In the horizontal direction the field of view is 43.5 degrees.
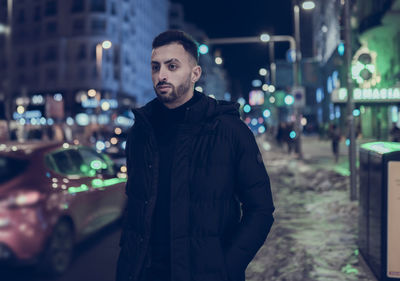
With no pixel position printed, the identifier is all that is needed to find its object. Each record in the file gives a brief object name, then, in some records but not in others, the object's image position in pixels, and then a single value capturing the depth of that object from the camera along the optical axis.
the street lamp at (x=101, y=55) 66.36
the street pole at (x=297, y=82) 24.86
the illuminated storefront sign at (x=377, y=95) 12.97
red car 5.44
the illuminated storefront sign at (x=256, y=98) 94.49
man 2.25
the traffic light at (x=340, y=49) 46.61
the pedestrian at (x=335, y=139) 22.06
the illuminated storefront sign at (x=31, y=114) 72.62
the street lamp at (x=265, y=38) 25.70
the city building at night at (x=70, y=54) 67.38
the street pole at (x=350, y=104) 10.91
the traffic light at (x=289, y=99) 25.53
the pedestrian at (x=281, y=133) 30.64
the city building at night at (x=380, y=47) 27.16
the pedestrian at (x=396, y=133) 15.40
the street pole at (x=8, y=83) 21.53
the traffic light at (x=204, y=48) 26.47
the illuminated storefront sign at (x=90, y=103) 66.50
